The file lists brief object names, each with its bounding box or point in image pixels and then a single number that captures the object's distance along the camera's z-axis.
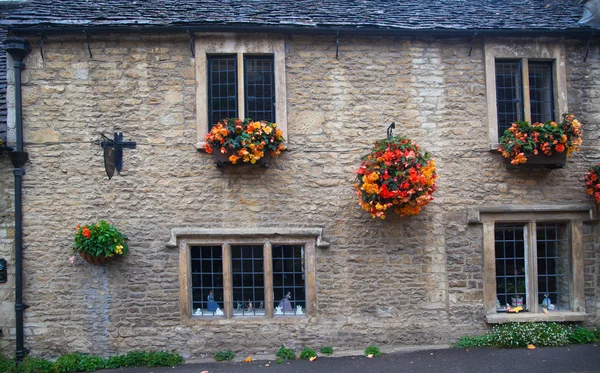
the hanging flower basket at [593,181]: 6.62
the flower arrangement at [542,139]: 6.35
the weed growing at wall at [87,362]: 6.20
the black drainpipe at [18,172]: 6.36
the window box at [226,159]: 6.26
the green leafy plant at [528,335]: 6.56
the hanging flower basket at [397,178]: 5.82
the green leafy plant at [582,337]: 6.68
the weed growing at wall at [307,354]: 6.46
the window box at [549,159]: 6.50
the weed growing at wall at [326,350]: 6.54
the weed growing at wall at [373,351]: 6.50
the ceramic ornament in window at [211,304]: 6.84
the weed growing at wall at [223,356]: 6.47
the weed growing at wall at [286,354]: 6.48
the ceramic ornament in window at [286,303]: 6.84
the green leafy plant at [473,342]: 6.65
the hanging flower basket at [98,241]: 6.12
